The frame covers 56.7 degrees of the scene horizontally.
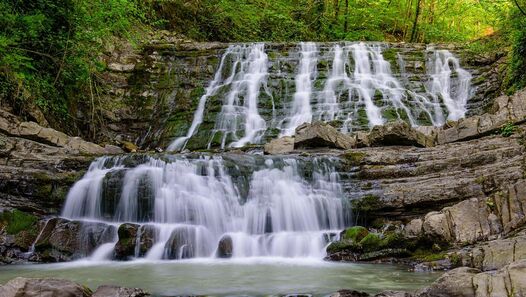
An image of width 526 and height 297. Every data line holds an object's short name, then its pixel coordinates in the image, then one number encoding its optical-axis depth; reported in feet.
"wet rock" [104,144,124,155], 44.64
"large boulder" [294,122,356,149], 41.24
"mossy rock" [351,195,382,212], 33.27
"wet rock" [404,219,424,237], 28.60
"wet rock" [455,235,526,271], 22.13
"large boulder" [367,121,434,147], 39.63
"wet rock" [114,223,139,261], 29.60
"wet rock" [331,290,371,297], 17.19
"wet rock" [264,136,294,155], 42.32
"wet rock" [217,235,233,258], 30.36
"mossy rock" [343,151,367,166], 36.73
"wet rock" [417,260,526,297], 14.71
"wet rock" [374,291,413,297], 16.00
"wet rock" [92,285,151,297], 16.87
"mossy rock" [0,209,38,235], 30.45
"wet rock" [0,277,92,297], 15.33
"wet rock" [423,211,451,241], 27.76
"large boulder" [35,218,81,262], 29.76
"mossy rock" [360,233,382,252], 28.66
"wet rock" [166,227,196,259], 29.94
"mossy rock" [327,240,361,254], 29.01
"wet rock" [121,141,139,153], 49.29
